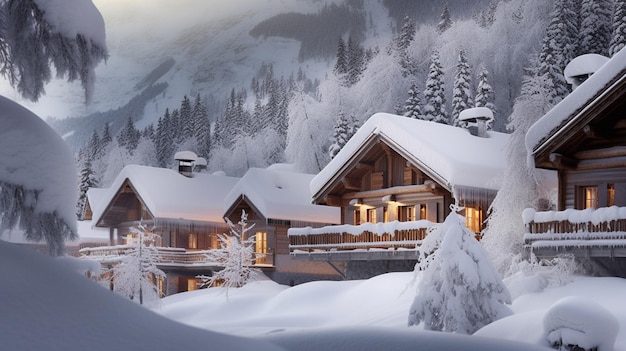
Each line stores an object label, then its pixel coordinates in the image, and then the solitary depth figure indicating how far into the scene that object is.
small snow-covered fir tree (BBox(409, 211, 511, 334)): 20.41
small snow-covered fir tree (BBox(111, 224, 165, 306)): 41.47
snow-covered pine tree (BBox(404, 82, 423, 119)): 61.34
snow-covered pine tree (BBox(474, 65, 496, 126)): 57.81
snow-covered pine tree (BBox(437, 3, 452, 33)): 77.44
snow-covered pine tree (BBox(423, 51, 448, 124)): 59.91
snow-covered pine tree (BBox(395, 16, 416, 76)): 71.39
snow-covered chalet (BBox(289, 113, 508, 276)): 32.84
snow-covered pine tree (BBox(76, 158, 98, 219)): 83.67
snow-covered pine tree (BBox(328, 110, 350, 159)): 62.53
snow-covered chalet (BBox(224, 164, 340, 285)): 44.84
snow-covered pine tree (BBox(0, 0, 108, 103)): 9.43
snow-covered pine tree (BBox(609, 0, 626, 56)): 49.34
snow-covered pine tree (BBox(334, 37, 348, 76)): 78.46
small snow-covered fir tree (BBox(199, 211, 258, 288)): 41.88
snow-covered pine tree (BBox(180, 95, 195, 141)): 98.79
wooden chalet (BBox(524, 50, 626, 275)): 23.81
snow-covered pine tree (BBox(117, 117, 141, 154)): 104.19
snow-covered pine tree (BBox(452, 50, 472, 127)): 58.56
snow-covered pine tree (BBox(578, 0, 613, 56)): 54.34
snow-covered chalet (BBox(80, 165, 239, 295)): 49.19
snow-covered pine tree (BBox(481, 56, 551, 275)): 29.86
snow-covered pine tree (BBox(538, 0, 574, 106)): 52.47
